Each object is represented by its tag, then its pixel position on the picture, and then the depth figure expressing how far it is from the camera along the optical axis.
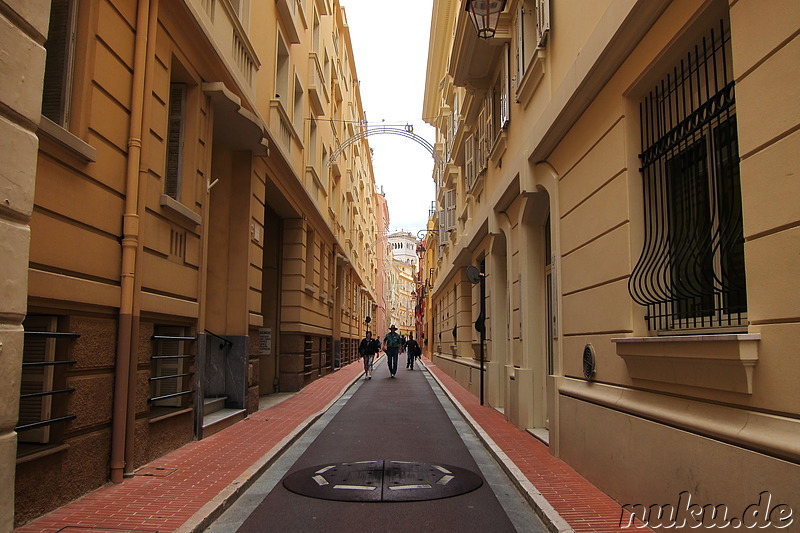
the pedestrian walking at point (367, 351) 23.44
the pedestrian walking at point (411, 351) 31.23
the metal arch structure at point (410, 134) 19.19
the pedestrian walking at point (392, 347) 24.64
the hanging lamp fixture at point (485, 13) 9.63
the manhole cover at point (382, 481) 6.22
